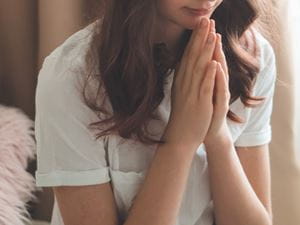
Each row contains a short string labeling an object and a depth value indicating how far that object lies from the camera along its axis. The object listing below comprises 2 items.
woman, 1.13
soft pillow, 1.42
